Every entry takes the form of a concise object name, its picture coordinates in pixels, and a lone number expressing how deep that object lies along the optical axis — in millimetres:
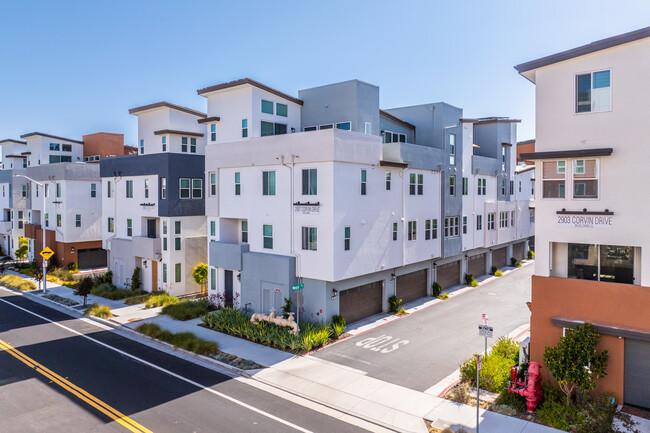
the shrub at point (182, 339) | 18656
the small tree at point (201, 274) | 28828
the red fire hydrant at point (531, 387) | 12820
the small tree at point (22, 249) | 44438
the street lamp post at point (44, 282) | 31409
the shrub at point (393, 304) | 24717
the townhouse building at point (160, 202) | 30062
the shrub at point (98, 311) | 24853
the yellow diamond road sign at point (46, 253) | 30766
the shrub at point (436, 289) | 28719
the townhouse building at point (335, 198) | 21203
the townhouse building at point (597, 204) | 12852
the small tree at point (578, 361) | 12326
